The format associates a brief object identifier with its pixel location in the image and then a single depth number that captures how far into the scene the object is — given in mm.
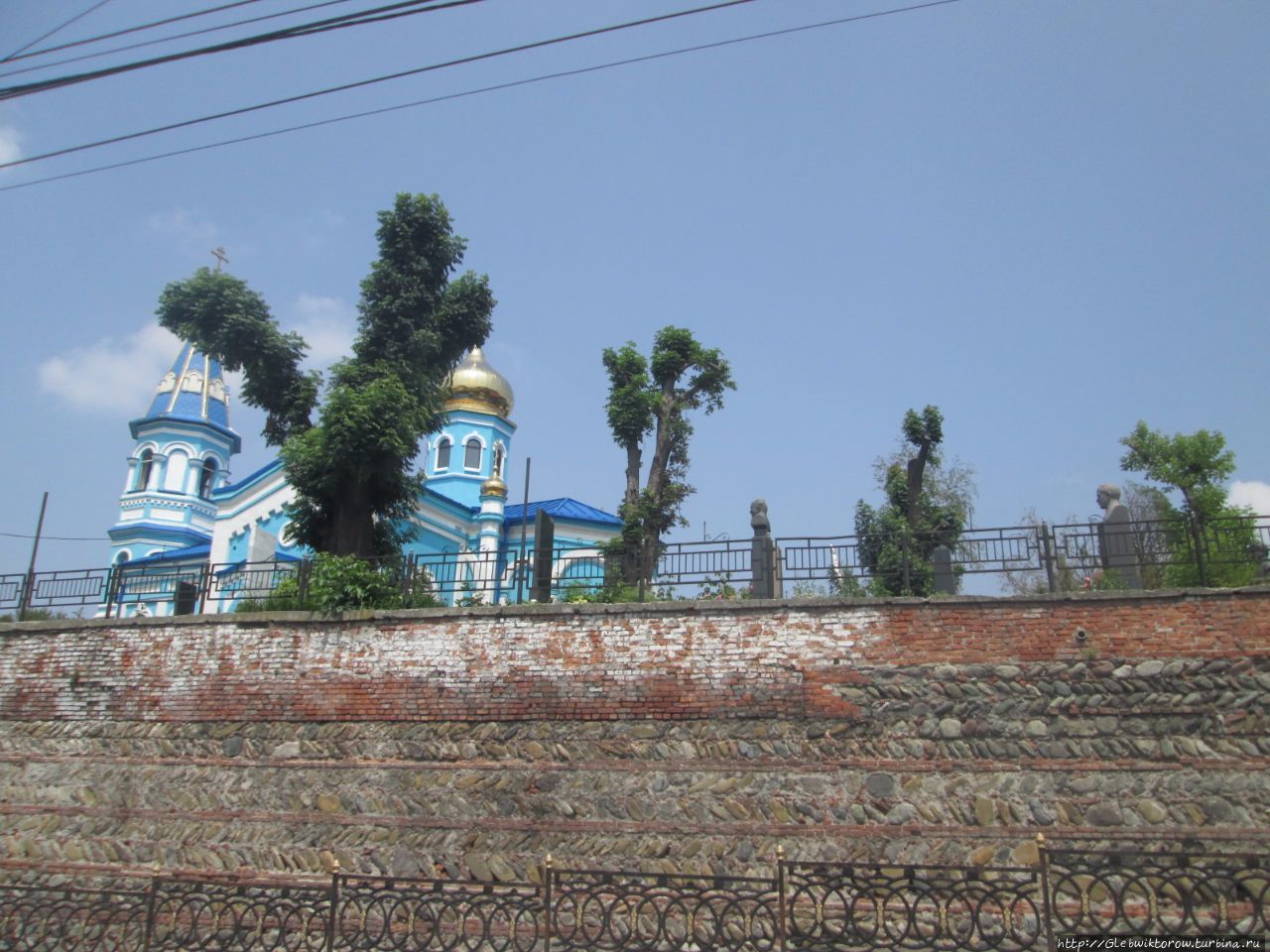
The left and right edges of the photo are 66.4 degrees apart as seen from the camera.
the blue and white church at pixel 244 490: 24016
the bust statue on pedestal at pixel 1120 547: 10172
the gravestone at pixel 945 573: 10664
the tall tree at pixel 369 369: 13266
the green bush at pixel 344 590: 11125
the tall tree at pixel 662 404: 16172
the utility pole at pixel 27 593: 12867
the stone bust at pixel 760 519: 11906
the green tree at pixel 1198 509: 9977
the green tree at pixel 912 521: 10727
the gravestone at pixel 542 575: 11586
